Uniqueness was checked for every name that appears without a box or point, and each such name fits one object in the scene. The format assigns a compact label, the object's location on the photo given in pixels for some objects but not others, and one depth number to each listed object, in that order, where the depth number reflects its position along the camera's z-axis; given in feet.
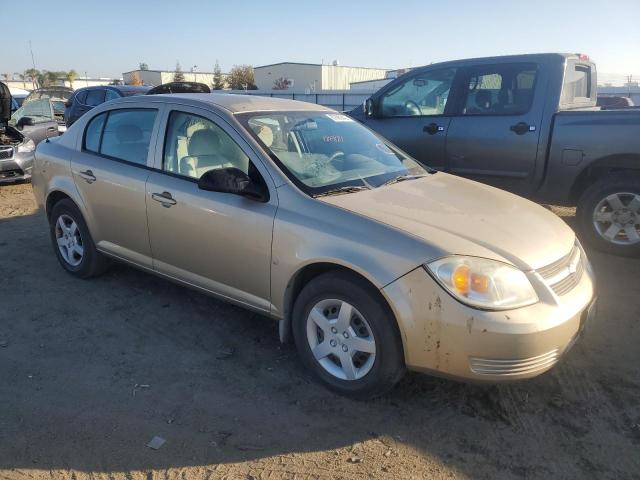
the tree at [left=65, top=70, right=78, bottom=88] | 240.65
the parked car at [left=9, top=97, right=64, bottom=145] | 33.53
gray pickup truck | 16.60
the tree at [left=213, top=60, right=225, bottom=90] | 203.31
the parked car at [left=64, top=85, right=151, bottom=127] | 40.11
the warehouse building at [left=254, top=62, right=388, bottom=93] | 158.40
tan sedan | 8.72
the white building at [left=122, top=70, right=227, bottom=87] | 200.85
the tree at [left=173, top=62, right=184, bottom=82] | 197.86
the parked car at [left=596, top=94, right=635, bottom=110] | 31.65
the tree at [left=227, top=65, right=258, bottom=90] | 190.49
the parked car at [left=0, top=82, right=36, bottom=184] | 29.63
